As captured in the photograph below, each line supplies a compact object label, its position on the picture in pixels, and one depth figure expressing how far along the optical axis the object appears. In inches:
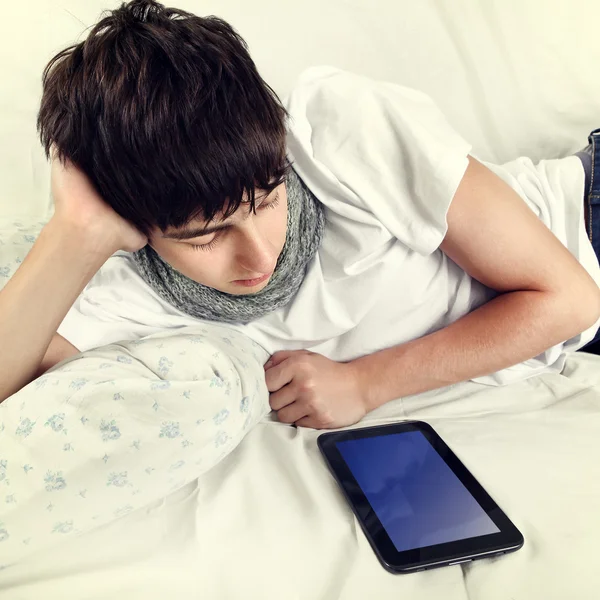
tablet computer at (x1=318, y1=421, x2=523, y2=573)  18.3
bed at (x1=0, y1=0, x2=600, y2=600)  17.7
